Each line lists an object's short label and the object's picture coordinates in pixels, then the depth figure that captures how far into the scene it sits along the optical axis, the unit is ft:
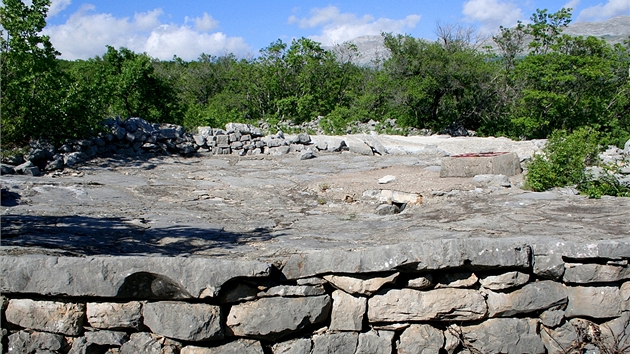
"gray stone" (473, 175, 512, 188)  20.82
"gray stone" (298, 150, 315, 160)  33.30
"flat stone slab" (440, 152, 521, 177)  23.26
